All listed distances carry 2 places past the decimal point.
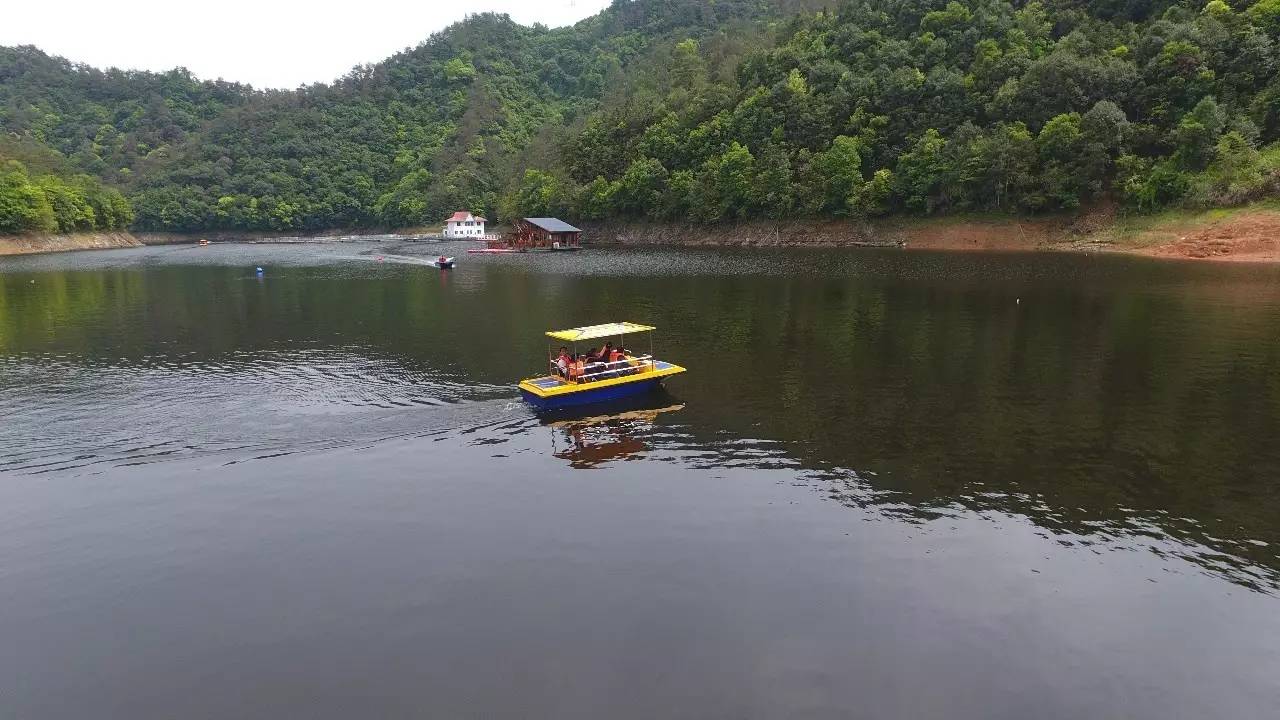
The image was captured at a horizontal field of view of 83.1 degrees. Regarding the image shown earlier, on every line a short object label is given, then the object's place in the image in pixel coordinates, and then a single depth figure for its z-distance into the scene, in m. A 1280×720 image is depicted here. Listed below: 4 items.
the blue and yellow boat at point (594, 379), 31.91
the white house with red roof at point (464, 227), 176.62
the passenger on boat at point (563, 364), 33.09
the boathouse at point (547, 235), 130.00
